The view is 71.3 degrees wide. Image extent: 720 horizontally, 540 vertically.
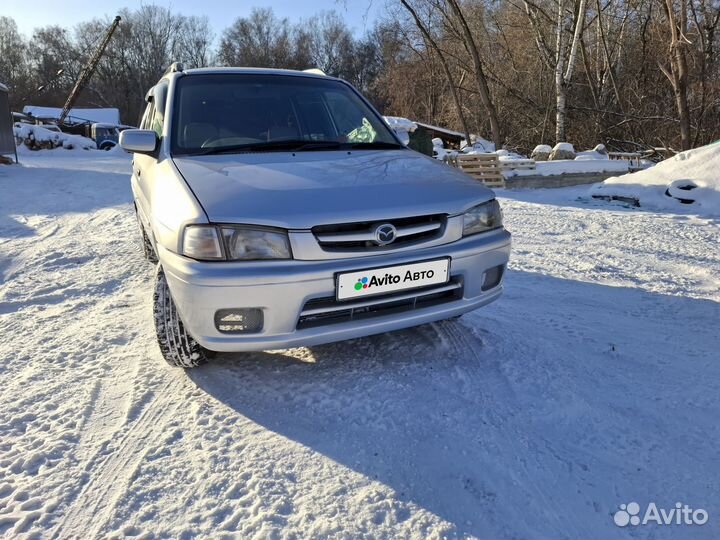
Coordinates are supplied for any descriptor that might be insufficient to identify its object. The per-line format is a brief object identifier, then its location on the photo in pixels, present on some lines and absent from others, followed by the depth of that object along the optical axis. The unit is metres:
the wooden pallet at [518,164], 10.66
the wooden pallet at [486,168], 10.61
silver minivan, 2.19
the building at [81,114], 50.06
